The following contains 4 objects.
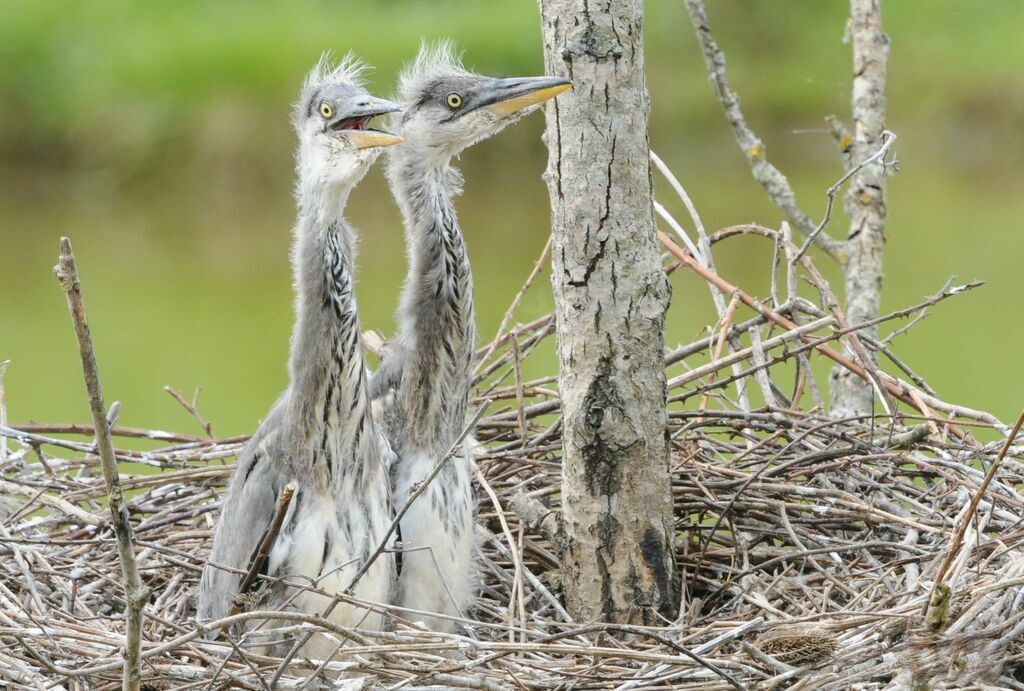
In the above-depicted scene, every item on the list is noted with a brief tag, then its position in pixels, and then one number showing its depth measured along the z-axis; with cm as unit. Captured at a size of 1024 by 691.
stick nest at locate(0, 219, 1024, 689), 610
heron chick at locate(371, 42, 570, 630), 770
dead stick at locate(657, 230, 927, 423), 845
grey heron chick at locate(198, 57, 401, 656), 730
